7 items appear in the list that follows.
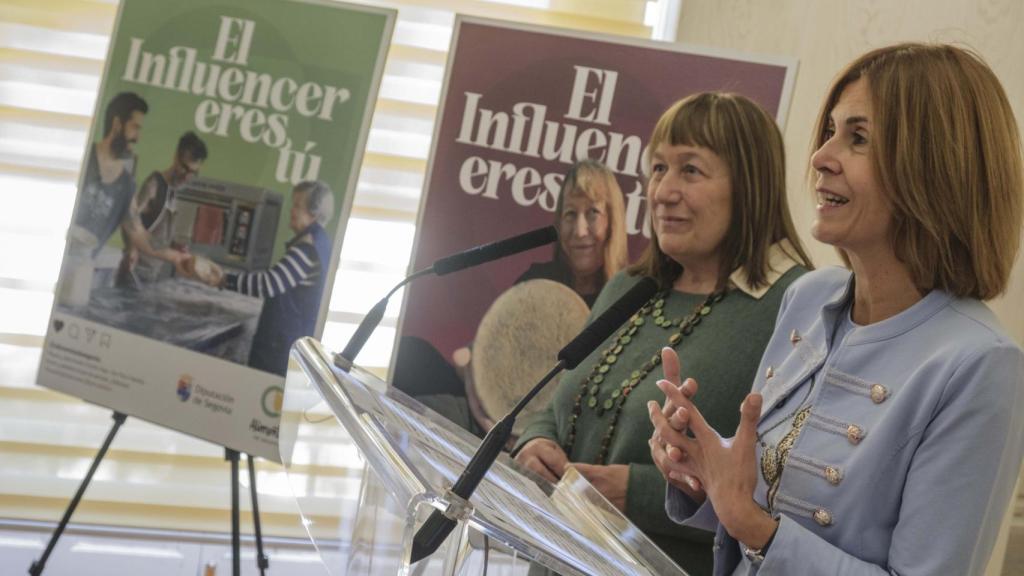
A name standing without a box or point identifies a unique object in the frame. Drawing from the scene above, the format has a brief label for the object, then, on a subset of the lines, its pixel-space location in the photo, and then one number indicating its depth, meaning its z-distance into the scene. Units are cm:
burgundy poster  302
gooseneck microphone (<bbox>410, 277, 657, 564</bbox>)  91
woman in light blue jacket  127
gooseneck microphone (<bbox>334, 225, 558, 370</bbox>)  165
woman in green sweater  199
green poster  307
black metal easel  298
